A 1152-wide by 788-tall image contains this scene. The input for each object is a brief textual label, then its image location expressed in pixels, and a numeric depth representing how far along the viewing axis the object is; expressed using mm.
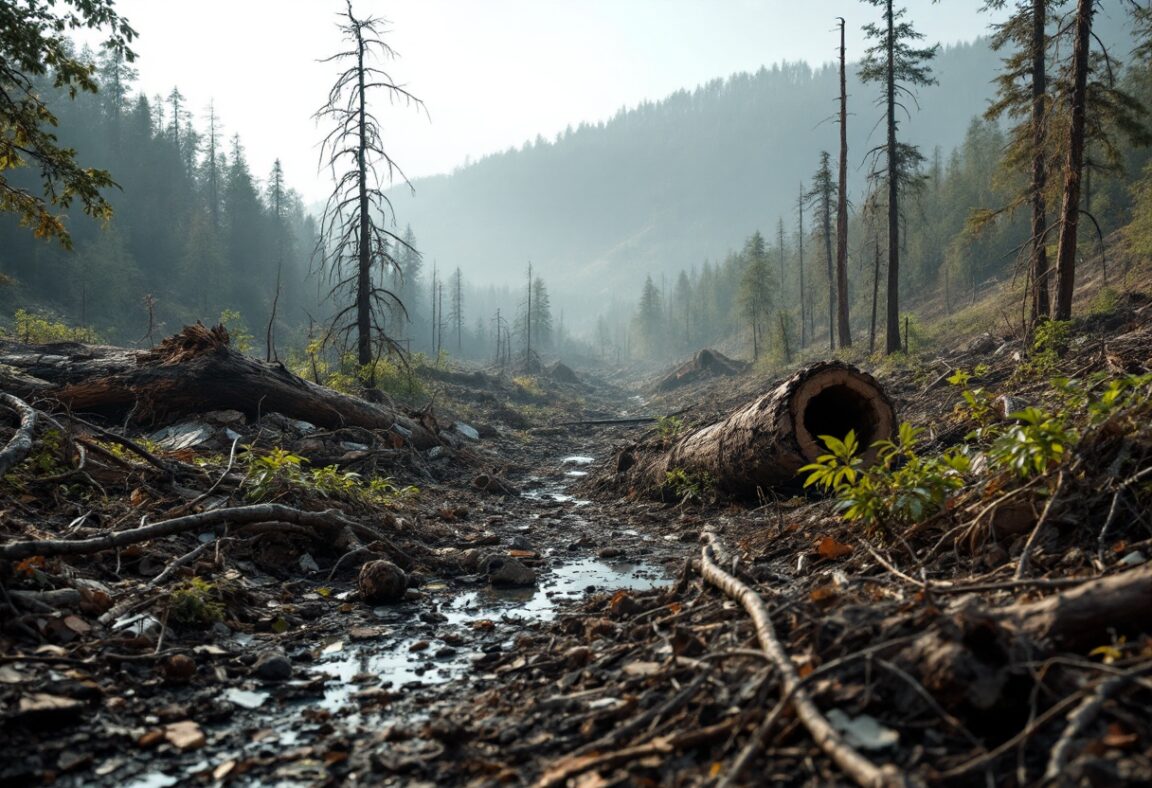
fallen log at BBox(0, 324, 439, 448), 9000
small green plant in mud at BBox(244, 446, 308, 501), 6156
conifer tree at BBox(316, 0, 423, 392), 14305
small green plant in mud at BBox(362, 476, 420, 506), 7697
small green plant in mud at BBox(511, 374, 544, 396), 36375
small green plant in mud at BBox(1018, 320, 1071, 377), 10164
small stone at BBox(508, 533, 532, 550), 7021
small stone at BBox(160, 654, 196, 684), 3311
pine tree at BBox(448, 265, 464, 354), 97762
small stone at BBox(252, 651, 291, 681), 3541
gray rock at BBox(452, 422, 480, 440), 15883
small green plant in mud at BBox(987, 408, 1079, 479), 3295
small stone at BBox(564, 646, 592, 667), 3361
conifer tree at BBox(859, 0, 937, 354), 20281
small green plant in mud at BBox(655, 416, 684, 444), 10539
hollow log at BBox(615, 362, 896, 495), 6730
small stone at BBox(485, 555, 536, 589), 5699
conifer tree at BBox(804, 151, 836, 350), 36250
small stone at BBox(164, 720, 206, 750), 2742
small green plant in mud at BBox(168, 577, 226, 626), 4020
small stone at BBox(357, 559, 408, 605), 4992
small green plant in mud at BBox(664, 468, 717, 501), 8273
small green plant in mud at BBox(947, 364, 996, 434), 4743
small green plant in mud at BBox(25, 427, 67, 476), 5695
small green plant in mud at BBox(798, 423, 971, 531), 3963
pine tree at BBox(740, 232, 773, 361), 56344
